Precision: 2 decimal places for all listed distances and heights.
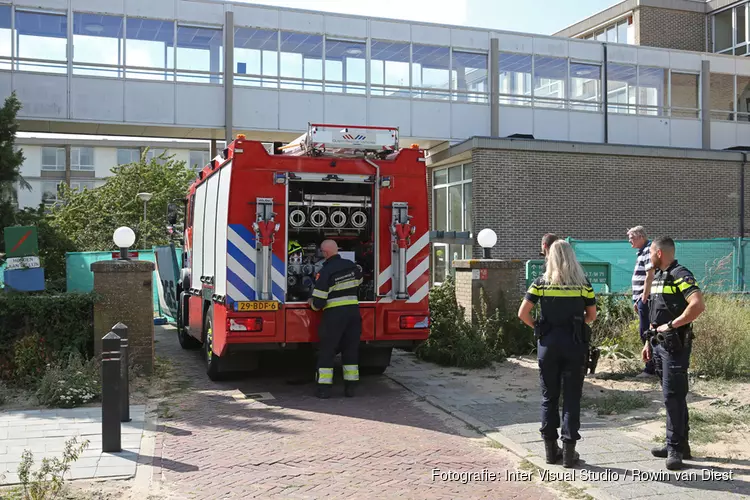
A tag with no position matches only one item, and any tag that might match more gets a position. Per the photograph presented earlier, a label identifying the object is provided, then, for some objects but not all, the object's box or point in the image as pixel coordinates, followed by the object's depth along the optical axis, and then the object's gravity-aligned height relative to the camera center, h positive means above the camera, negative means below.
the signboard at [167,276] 15.61 -0.42
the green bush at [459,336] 10.18 -1.17
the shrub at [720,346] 8.47 -1.07
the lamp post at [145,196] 23.79 +2.04
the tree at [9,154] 14.34 +2.06
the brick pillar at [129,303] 8.75 -0.56
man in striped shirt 8.56 -0.23
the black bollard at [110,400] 5.88 -1.17
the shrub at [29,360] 8.16 -1.17
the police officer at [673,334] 5.41 -0.59
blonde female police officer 5.49 -0.64
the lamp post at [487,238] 11.28 +0.30
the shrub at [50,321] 8.41 -0.76
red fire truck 8.10 +0.25
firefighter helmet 8.83 +0.13
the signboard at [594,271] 12.09 -0.23
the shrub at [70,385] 7.58 -1.37
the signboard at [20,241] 8.61 +0.20
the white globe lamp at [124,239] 9.31 +0.24
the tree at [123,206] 29.89 +2.26
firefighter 8.07 -0.61
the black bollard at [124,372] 7.01 -1.14
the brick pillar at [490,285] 11.10 -0.42
